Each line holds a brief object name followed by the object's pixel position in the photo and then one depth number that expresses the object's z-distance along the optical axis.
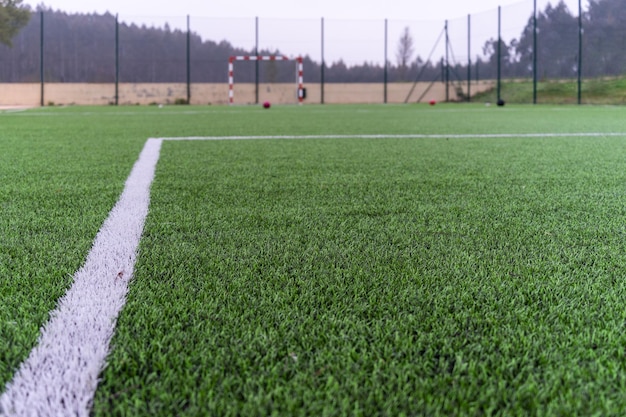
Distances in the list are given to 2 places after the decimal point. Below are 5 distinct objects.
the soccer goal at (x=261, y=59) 18.97
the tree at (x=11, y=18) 19.22
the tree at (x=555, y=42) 15.56
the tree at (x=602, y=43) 15.16
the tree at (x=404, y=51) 20.05
